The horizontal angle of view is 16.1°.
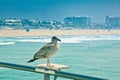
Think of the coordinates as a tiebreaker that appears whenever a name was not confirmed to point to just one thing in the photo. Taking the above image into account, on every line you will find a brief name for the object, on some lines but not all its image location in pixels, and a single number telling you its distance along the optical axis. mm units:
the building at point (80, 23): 123619
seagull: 3072
